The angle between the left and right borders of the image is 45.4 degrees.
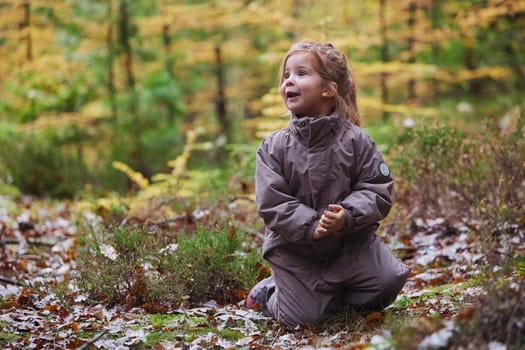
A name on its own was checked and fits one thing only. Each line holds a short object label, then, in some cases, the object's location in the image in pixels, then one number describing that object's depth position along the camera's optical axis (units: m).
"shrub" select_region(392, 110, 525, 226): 4.92
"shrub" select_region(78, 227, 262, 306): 4.01
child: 3.52
